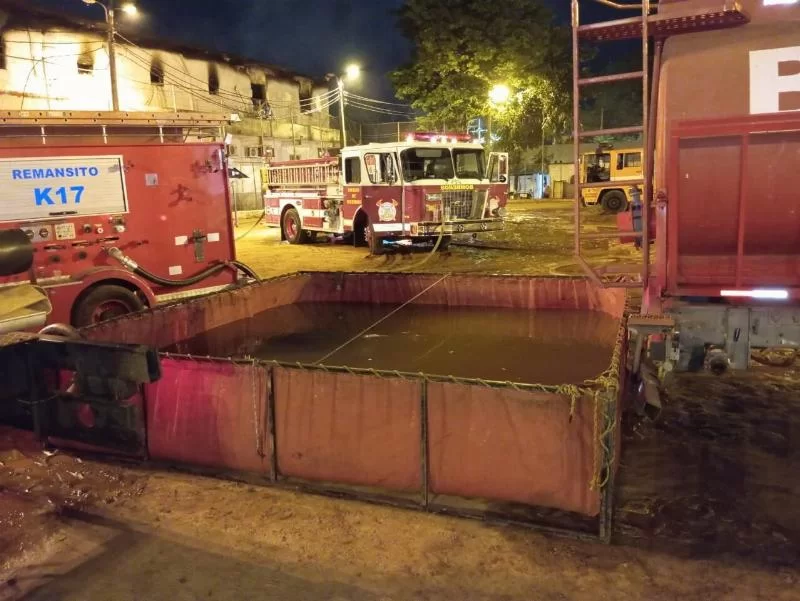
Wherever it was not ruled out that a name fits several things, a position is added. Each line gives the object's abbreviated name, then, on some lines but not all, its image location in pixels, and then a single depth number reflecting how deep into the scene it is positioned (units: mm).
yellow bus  27938
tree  30016
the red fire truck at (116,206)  8055
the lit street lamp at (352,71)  30703
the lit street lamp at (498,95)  31875
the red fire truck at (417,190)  16672
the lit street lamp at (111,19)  20328
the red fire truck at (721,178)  4449
